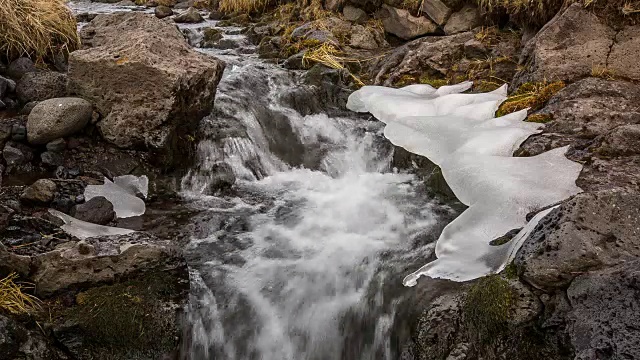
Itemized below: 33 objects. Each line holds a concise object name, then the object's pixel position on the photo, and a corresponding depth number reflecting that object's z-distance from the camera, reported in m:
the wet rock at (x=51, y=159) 5.22
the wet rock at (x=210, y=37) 10.54
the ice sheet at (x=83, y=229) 4.18
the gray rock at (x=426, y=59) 7.70
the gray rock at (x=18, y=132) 5.28
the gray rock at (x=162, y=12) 13.32
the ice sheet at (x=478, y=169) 3.56
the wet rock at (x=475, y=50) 7.55
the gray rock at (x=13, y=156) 5.13
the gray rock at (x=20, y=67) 6.32
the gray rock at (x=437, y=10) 8.82
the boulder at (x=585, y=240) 2.67
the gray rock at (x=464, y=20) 8.49
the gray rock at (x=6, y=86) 5.88
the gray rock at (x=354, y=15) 10.25
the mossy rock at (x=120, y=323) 3.36
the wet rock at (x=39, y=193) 4.62
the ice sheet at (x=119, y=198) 4.93
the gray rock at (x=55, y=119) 5.24
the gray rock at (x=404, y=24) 9.09
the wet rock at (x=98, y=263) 3.54
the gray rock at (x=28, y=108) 5.72
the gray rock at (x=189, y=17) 12.67
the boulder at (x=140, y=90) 5.61
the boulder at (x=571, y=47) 5.89
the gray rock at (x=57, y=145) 5.31
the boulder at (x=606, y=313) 2.24
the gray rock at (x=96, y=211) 4.59
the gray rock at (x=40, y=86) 5.98
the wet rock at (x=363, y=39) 9.55
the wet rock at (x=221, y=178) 5.75
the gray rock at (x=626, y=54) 5.70
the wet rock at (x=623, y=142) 4.39
